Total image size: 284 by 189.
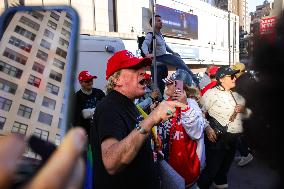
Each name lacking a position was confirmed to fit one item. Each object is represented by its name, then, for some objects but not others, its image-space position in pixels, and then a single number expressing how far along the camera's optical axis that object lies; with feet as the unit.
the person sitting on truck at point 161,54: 9.49
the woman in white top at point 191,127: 6.73
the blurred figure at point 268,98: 1.68
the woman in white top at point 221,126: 8.58
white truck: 9.79
